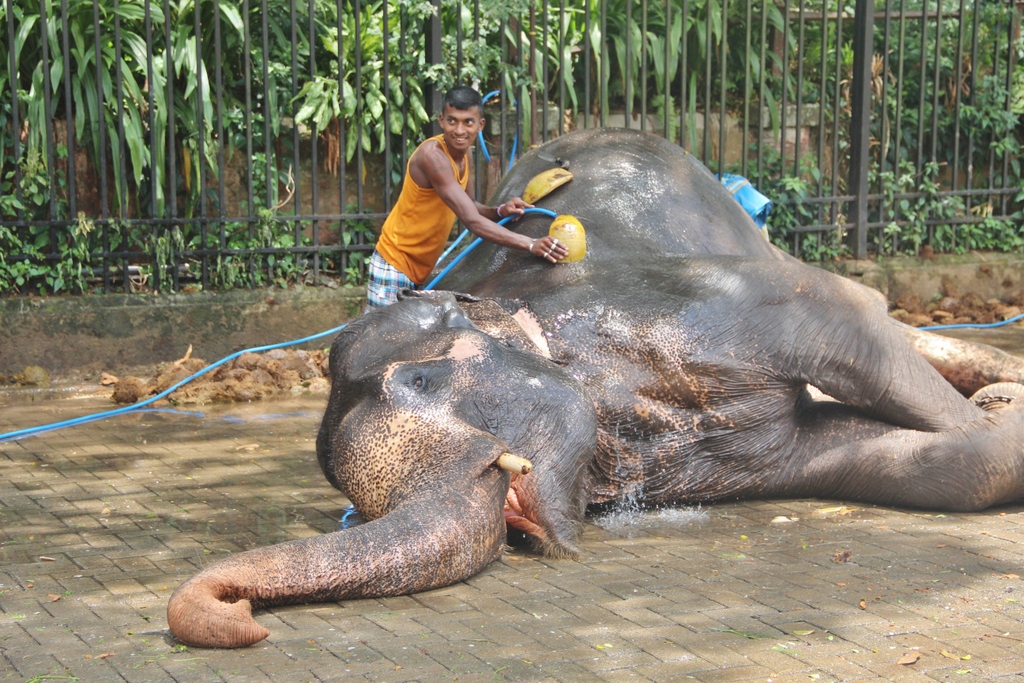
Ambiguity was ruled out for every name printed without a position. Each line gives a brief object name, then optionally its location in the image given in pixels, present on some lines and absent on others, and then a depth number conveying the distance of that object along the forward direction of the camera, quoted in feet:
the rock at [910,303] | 29.60
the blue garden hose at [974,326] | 28.63
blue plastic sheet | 22.37
